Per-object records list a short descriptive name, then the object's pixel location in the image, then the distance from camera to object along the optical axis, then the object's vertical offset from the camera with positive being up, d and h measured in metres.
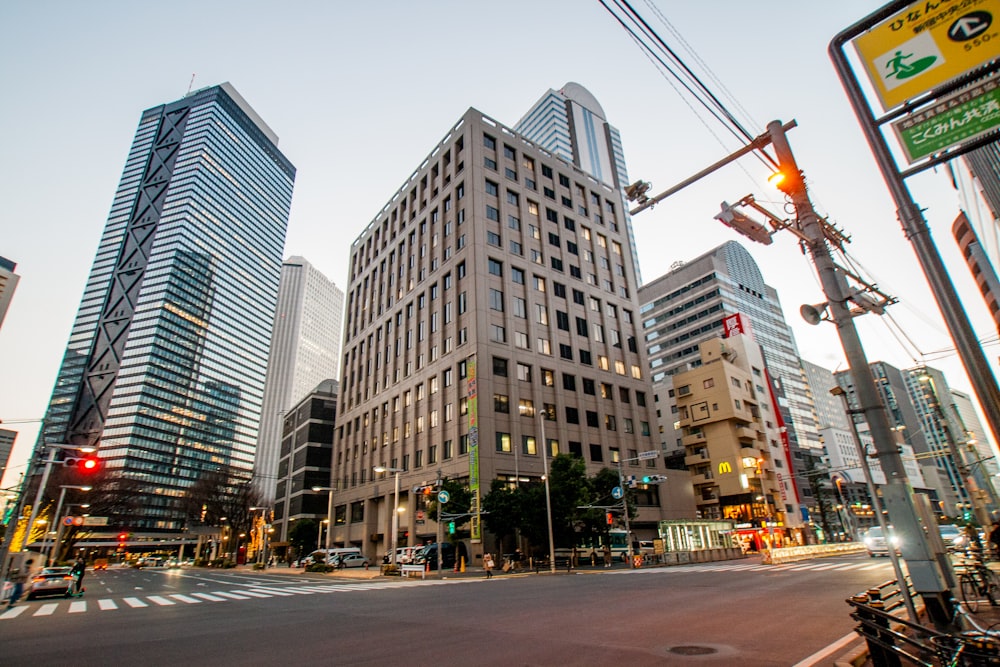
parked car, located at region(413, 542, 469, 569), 37.41 -1.65
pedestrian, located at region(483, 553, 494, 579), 29.71 -1.99
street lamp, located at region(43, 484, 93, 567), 47.11 +0.56
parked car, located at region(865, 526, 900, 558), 32.19 -2.08
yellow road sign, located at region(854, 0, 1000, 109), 6.32 +5.93
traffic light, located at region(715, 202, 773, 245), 9.94 +5.64
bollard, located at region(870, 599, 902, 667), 4.37 -1.39
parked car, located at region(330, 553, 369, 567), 47.94 -2.20
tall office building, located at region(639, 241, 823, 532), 92.75 +37.26
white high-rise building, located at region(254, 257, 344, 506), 176.27 +20.61
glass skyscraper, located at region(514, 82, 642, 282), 154.36 +124.91
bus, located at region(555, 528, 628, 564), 38.72 -1.85
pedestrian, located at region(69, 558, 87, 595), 23.43 -1.08
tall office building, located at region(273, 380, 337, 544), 84.44 +13.22
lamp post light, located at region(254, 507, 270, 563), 54.31 -0.82
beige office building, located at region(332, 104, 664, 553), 46.16 +19.93
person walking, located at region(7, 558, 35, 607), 19.98 -1.13
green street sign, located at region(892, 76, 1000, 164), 6.43 +4.96
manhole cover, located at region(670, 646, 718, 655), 7.11 -1.80
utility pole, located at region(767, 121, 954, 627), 6.71 +1.55
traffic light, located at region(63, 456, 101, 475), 22.45 +3.82
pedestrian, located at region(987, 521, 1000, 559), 13.45 -0.79
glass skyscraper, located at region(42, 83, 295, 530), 135.75 +69.55
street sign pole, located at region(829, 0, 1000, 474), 6.23 +4.05
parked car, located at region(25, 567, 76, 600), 21.92 -1.38
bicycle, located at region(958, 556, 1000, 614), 10.06 -1.56
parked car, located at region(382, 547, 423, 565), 37.00 -1.69
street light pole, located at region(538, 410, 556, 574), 31.13 -1.22
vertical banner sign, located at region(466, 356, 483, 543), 36.94 +6.45
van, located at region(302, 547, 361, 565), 47.35 -1.54
